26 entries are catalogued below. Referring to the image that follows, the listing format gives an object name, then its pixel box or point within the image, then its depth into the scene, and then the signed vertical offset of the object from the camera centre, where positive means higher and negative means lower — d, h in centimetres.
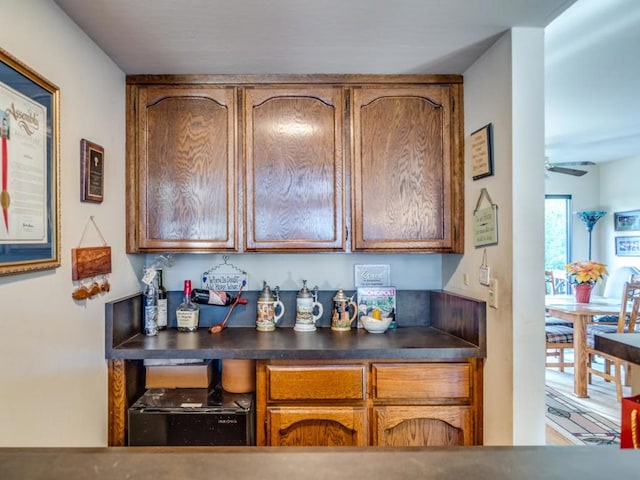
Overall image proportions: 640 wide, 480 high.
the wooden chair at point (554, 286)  428 -64
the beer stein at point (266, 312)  222 -39
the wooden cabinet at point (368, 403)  183 -73
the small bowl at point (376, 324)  214 -45
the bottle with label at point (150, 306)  211 -34
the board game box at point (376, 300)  230 -34
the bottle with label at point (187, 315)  222 -41
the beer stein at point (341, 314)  223 -41
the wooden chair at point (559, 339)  385 -95
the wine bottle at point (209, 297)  225 -31
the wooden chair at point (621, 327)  350 -81
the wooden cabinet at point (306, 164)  209 +38
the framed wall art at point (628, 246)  516 -12
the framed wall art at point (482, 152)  182 +39
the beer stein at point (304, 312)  222 -40
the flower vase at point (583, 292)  397 -53
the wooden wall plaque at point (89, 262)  156 -9
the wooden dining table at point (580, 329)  354 -80
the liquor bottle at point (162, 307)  223 -36
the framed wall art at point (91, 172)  163 +28
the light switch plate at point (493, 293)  177 -24
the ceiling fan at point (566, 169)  445 +74
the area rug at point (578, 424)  279 -136
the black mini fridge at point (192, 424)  180 -80
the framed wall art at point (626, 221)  518 +20
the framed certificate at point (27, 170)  117 +22
